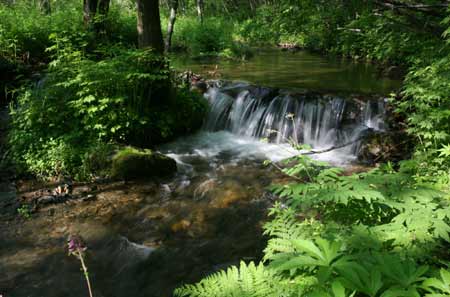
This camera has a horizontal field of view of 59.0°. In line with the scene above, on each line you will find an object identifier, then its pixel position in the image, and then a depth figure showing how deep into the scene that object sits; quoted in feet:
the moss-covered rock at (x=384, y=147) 25.73
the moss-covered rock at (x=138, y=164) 23.67
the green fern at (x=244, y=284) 7.18
